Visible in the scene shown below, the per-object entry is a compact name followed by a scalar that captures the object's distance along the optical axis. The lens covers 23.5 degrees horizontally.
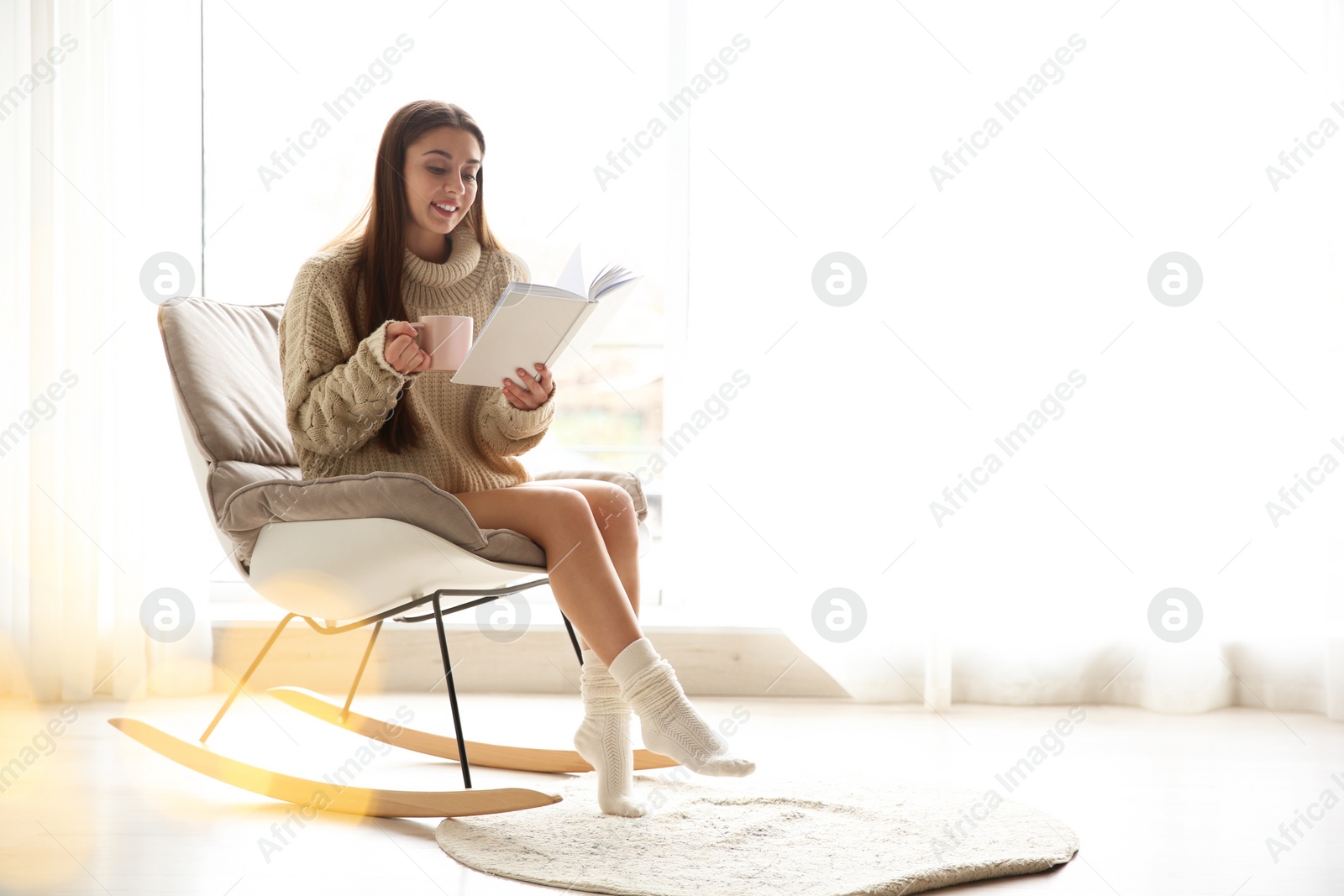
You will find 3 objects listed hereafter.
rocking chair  5.34
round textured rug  5.17
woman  5.34
